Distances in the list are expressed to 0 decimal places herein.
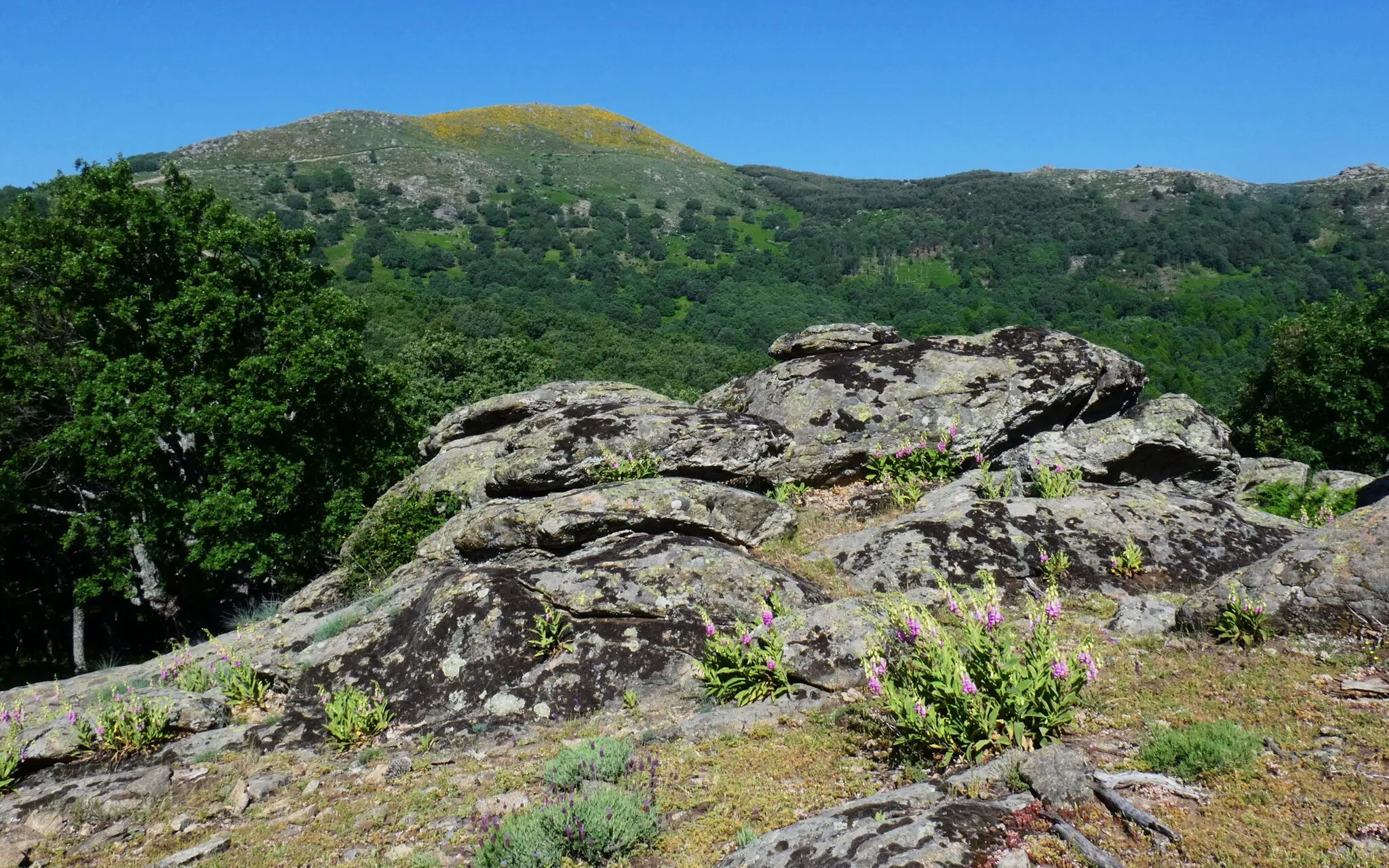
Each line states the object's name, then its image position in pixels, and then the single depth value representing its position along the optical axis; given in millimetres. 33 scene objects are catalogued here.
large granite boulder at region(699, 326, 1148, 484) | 14344
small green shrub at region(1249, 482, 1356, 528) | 14789
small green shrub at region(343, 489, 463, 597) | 14133
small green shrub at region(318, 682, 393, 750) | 7957
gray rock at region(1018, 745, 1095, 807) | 4762
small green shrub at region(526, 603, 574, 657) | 8680
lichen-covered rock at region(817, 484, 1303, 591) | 10164
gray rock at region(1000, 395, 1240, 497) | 13648
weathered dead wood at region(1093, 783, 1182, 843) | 4380
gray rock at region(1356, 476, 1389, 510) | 14609
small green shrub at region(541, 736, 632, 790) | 6195
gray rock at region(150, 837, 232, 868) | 5812
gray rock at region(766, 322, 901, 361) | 17203
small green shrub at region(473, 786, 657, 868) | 5117
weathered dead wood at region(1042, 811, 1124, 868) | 4016
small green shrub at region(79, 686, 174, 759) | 8023
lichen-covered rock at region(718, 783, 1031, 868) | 4117
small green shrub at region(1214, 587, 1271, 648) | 7312
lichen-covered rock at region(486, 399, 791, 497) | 12891
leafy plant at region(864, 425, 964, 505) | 14008
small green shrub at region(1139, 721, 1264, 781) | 5004
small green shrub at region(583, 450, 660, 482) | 12602
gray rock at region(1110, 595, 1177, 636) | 8156
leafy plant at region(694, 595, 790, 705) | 7762
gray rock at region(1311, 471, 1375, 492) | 16969
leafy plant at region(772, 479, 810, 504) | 13438
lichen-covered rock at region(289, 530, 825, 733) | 8344
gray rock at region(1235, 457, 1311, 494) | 18609
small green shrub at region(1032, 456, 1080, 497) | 12031
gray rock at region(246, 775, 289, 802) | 7000
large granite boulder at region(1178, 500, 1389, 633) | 7129
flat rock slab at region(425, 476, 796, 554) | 11039
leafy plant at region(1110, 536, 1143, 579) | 10109
